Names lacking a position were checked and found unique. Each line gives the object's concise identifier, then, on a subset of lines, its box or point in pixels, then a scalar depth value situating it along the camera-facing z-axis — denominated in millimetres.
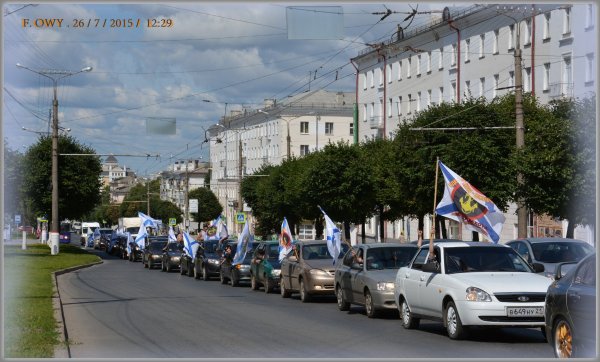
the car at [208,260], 40709
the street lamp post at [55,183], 56625
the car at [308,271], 26812
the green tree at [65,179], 70000
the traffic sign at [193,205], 107000
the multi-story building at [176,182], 181500
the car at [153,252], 52719
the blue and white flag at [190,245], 43156
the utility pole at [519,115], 31125
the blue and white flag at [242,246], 34594
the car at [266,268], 31375
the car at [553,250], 22594
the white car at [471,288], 15914
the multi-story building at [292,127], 112750
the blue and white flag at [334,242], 27250
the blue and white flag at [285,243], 31641
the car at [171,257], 48969
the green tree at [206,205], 130125
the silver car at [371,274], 21203
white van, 112312
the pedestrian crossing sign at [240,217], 67581
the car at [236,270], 35781
